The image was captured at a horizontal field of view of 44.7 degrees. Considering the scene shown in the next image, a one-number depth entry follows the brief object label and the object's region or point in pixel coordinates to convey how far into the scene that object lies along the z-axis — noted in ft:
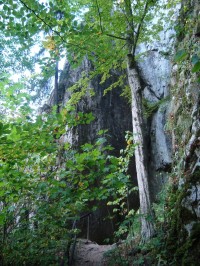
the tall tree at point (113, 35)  10.97
